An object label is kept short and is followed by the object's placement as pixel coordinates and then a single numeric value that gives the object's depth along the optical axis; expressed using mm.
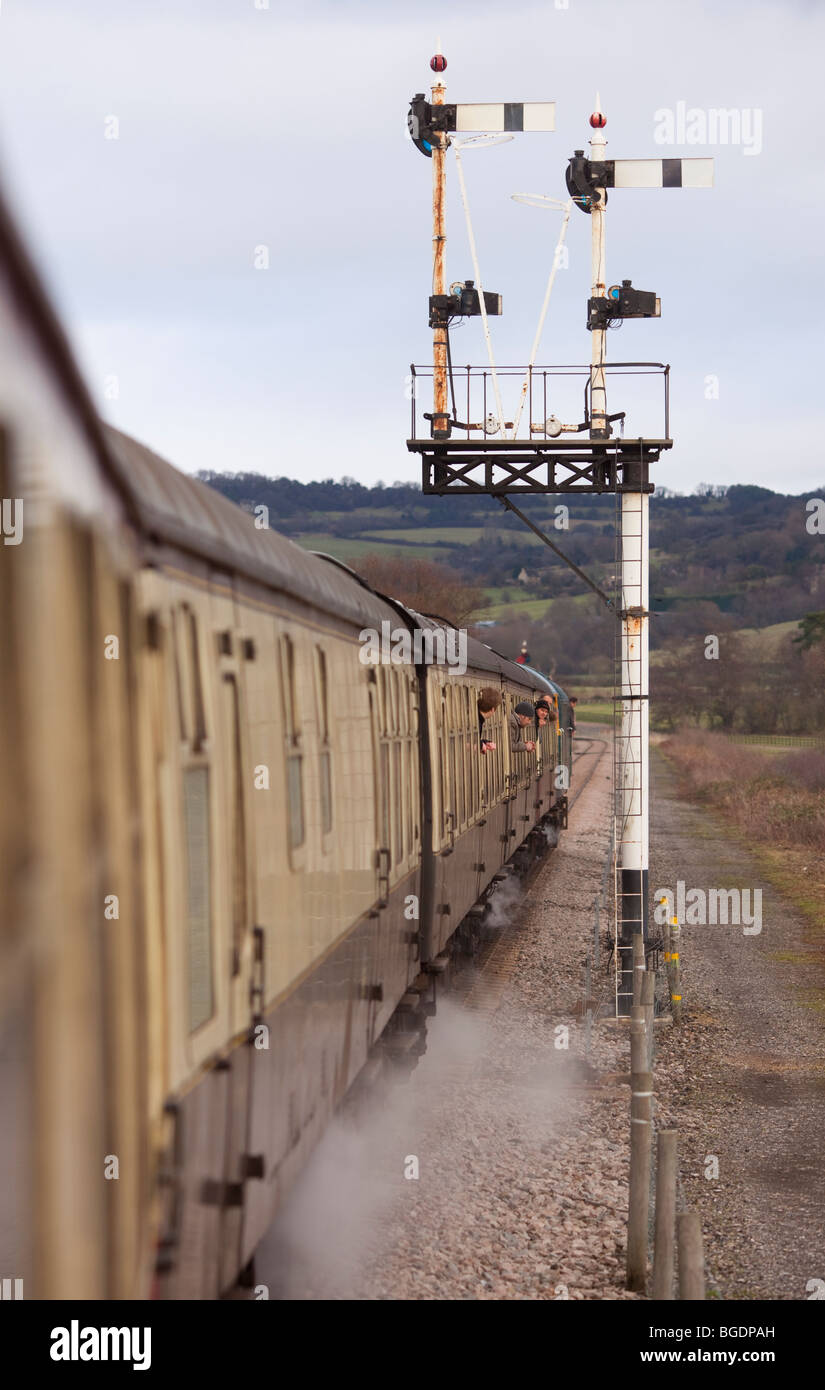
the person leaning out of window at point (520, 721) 21344
